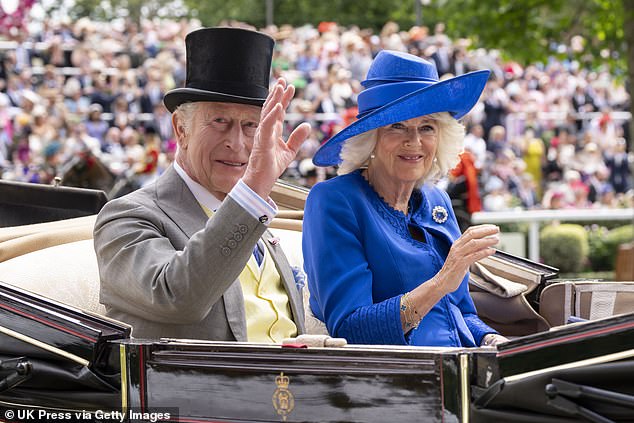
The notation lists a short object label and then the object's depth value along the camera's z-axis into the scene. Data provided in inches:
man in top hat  177.8
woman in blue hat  214.8
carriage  149.9
